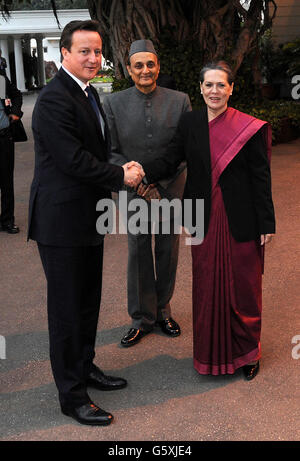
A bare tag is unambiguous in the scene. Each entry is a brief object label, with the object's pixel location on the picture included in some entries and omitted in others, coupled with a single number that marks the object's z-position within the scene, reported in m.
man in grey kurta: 3.40
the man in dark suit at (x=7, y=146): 6.04
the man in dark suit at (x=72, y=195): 2.54
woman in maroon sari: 2.99
